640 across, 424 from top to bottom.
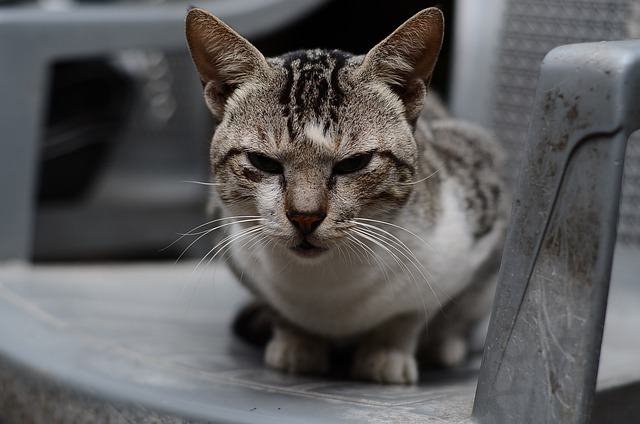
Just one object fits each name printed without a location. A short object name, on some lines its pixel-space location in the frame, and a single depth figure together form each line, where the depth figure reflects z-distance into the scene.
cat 1.29
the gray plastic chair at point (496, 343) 1.20
